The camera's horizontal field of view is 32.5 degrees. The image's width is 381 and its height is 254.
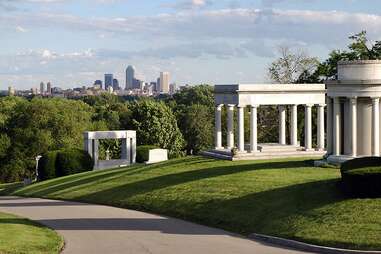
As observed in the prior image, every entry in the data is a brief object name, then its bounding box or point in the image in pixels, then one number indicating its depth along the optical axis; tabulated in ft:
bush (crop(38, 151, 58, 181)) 172.96
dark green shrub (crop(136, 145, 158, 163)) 199.21
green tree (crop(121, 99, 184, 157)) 283.59
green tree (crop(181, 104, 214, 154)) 320.91
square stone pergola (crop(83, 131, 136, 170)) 187.83
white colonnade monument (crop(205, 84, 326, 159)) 150.82
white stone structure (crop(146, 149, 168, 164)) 188.34
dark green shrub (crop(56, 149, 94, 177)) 172.45
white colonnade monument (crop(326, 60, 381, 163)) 112.37
